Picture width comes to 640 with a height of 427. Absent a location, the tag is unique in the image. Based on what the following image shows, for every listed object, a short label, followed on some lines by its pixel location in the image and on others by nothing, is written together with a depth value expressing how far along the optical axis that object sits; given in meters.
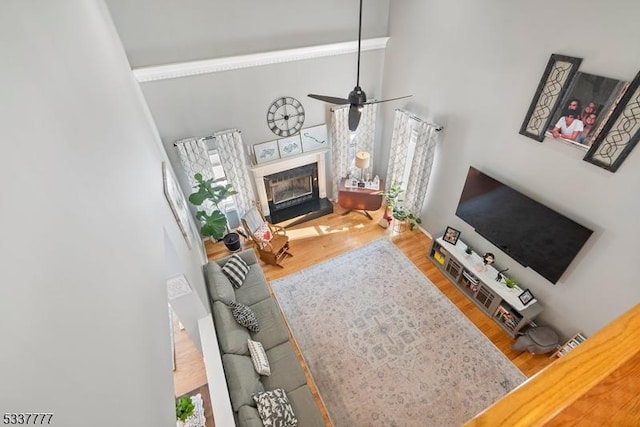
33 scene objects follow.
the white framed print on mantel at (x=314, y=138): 5.82
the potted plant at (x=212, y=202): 5.00
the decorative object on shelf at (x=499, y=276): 4.39
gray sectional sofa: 3.16
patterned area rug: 3.66
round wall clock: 5.32
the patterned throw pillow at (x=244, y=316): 3.91
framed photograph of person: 2.82
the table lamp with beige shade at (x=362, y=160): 5.94
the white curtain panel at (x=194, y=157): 4.86
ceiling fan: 3.13
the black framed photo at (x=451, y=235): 4.95
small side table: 6.18
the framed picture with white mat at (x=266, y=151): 5.52
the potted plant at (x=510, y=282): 4.23
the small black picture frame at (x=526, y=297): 4.06
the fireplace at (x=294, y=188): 5.93
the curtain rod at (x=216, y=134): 5.00
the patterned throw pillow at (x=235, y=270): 4.55
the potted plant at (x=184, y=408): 3.09
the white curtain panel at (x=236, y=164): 5.09
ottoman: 3.87
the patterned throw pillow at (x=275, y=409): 3.00
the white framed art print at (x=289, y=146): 5.70
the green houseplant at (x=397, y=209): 5.78
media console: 4.09
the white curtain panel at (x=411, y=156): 4.99
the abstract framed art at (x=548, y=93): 3.07
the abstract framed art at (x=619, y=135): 2.69
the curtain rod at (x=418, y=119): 4.76
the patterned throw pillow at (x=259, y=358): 3.50
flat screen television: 3.48
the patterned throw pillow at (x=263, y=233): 5.49
